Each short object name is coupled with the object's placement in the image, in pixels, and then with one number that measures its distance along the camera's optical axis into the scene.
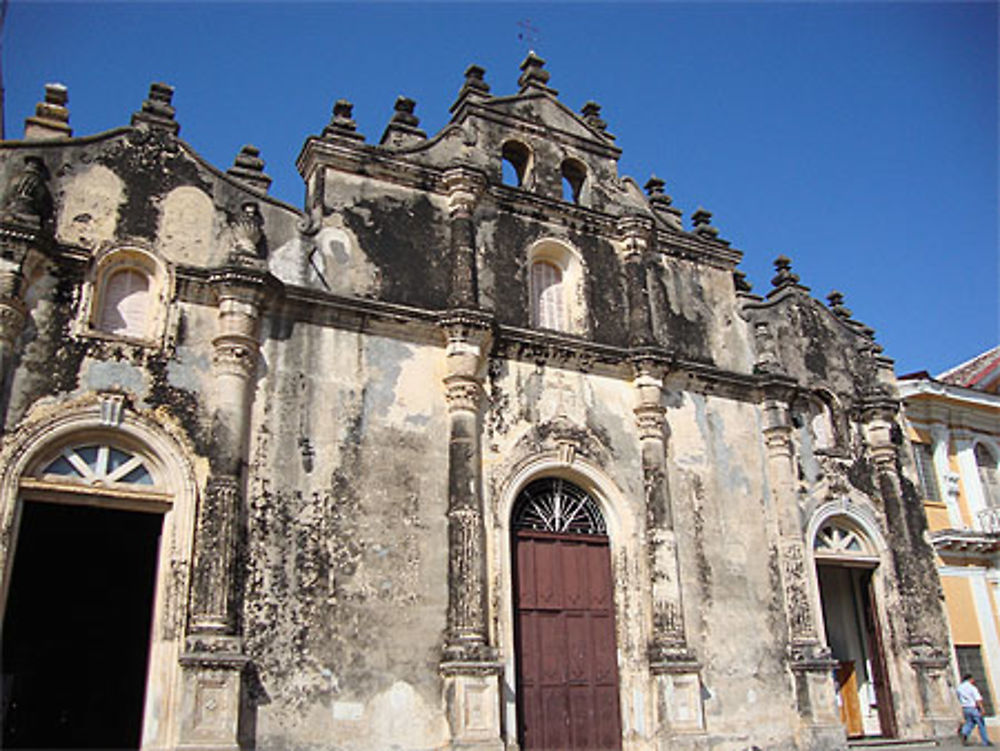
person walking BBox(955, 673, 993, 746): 15.62
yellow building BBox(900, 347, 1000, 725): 17.50
